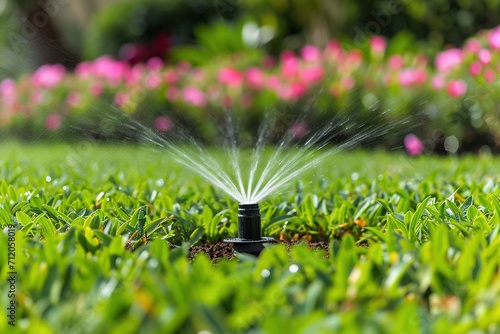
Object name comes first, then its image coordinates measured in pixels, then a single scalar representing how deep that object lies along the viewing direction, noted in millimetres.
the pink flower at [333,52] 8003
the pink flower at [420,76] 7032
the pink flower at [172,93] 8383
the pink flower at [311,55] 8080
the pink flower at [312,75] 7723
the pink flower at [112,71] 9086
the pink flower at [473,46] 6957
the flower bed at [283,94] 6816
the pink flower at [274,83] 7820
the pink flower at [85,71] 9375
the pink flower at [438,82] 6936
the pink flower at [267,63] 9091
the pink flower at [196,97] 8008
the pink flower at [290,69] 7946
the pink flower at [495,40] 6637
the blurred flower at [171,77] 8543
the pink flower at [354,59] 7625
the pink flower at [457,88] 6711
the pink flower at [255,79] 7949
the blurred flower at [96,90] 8930
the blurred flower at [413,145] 7156
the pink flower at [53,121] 8922
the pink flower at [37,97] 9188
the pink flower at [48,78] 9289
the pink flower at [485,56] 6671
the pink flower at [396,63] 7500
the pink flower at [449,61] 7094
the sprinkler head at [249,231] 2404
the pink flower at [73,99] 8836
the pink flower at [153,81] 8716
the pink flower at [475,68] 6703
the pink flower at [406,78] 7077
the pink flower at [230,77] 7918
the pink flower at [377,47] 8273
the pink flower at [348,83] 7273
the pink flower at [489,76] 6538
